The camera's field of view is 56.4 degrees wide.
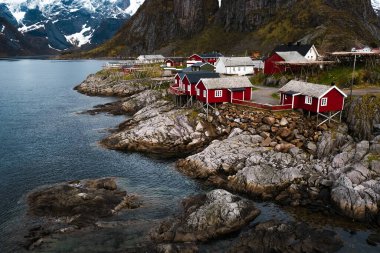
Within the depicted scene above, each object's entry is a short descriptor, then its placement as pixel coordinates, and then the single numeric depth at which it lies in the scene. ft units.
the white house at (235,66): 318.65
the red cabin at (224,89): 192.54
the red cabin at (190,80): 212.43
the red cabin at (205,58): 427.74
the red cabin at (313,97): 159.84
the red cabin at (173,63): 466.54
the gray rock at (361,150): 131.23
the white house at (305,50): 291.58
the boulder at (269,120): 165.99
